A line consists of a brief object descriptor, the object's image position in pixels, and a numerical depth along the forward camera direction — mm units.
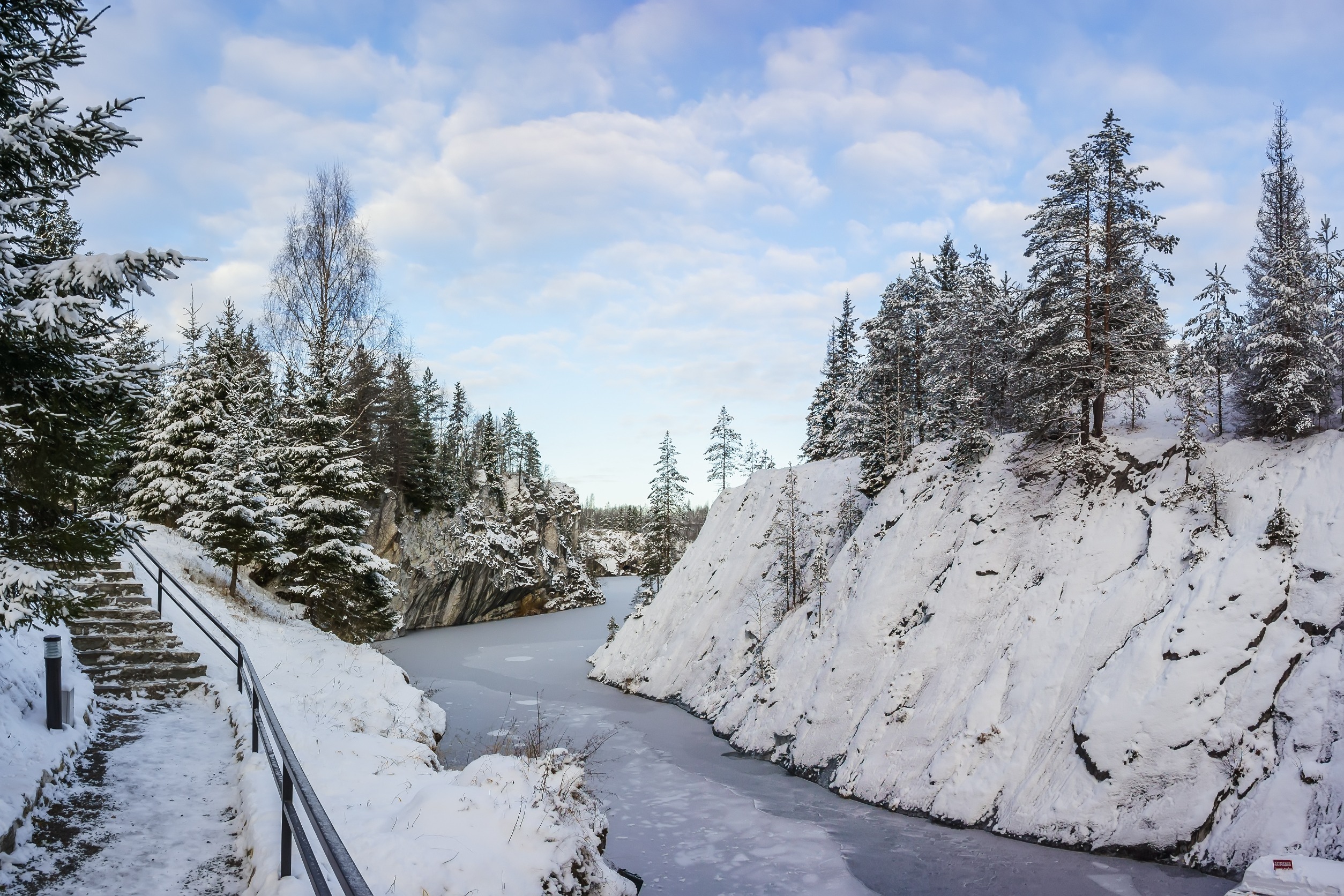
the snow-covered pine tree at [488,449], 57750
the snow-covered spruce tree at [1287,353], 16047
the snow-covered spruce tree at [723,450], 56531
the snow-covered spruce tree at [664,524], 53281
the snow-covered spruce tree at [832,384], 44031
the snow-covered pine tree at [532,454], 84125
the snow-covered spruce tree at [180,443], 25250
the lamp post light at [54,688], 8016
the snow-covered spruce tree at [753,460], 50812
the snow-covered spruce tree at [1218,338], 18047
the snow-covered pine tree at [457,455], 49797
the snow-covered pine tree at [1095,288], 18844
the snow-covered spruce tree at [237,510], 19016
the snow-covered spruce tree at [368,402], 25609
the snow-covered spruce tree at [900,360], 31625
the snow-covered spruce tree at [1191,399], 16547
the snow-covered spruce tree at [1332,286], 16938
